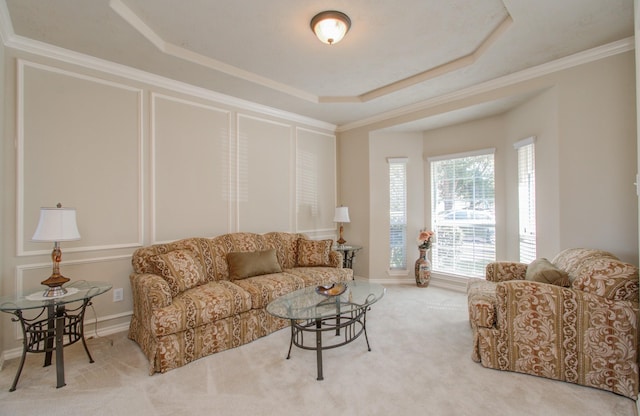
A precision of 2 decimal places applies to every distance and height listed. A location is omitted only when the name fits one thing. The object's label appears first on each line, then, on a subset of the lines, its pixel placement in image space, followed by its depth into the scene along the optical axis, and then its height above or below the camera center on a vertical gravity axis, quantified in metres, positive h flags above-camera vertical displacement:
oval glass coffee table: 2.33 -0.82
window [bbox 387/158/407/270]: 5.11 -0.08
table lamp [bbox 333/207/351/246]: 4.91 -0.08
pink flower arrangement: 4.76 -0.47
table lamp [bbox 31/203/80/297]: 2.26 -0.15
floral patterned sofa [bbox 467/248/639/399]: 2.01 -0.85
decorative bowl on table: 2.75 -0.74
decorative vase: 4.74 -0.97
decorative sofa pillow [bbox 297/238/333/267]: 4.06 -0.59
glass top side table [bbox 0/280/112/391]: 2.14 -0.81
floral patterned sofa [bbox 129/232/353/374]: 2.42 -0.77
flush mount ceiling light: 2.43 +1.55
